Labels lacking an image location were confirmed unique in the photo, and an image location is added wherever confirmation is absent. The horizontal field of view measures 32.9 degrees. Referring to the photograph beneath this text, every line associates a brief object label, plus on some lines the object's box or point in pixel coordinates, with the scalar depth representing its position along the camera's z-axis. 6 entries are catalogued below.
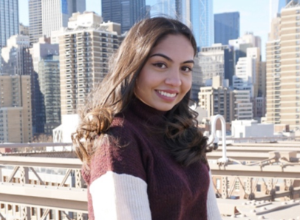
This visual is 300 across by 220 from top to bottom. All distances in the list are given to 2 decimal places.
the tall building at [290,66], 85.44
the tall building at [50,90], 116.94
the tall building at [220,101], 108.62
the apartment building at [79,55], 87.06
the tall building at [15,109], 98.94
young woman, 1.45
